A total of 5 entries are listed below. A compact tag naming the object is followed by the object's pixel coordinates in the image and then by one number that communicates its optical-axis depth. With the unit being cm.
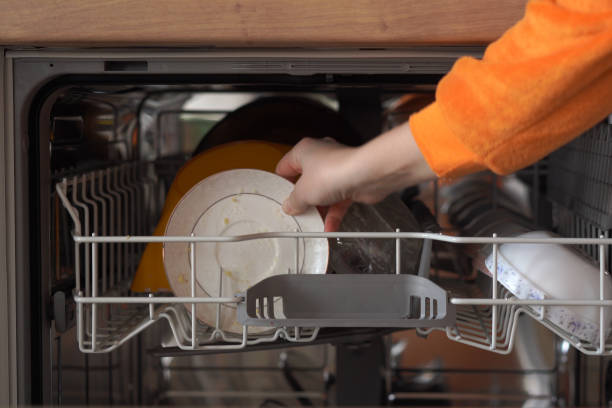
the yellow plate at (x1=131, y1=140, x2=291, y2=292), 136
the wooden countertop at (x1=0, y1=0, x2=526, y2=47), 115
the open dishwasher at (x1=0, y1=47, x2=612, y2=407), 119
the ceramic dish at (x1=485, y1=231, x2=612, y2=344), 121
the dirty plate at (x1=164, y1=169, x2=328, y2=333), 128
